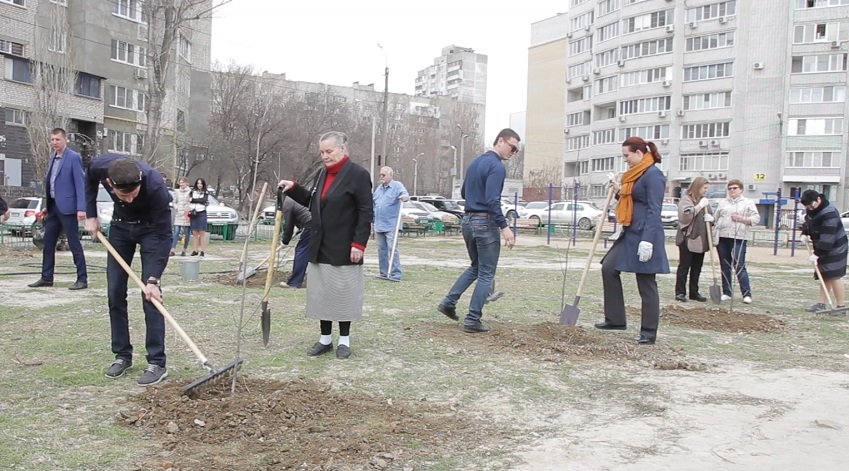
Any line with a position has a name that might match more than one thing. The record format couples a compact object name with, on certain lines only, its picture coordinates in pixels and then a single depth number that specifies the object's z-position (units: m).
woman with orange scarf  6.75
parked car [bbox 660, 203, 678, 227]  36.25
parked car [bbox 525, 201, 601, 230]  35.03
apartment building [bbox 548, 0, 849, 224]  55.62
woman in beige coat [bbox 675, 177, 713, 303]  10.16
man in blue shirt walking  6.77
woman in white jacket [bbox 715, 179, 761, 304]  10.11
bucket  10.53
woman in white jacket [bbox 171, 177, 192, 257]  14.76
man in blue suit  8.72
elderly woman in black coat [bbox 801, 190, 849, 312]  9.25
